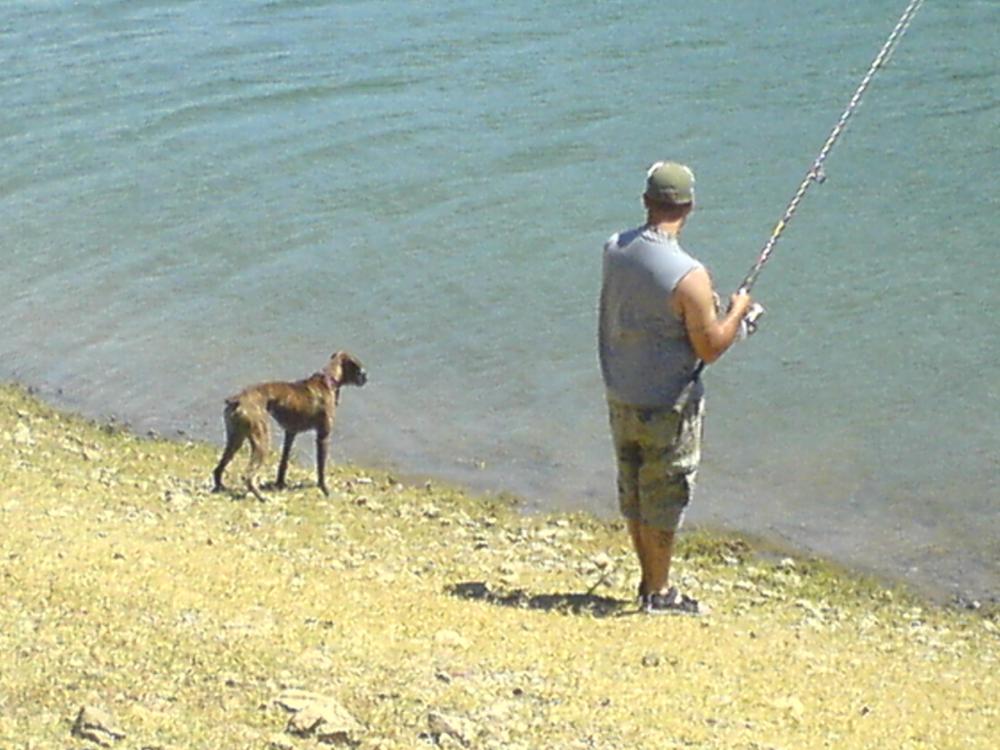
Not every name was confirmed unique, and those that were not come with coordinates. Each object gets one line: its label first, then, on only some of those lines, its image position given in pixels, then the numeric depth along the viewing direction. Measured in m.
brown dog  23.11
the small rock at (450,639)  14.90
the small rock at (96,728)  11.09
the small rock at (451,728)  11.95
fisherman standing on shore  15.23
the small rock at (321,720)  11.59
